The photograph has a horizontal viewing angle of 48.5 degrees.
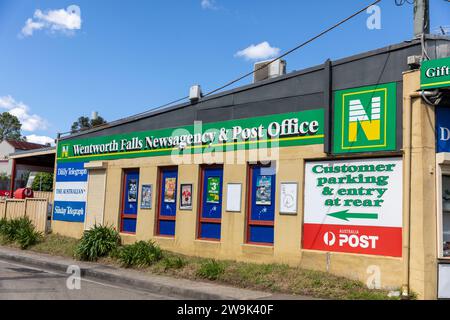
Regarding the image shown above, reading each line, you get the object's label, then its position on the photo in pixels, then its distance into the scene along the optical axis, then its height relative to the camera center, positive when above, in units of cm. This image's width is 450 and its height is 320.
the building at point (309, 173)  962 +85
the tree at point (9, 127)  9469 +1348
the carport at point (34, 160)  2125 +180
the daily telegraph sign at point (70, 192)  1777 +30
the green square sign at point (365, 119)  1022 +197
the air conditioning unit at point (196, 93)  1425 +319
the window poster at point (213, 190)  1348 +43
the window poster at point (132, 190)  1588 +41
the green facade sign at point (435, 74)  919 +264
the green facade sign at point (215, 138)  1169 +188
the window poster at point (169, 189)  1467 +45
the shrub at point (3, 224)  1884 -102
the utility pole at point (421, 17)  1001 +398
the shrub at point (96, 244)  1430 -122
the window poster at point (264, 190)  1227 +45
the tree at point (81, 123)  7462 +1184
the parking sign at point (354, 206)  1007 +12
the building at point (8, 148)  6750 +731
